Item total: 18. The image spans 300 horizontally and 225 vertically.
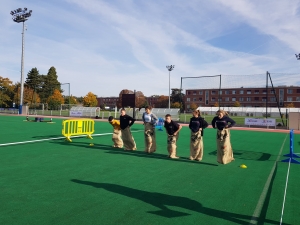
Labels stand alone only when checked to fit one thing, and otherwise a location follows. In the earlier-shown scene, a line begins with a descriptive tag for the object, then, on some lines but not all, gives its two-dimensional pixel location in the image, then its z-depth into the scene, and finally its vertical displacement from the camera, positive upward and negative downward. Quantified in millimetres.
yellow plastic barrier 13374 -942
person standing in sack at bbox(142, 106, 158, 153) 9680 -818
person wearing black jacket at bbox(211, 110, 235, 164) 7770 -716
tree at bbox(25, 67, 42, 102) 70062 +8219
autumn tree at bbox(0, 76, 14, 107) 57184 +3837
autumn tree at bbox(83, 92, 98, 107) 82438 +2852
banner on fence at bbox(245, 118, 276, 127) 23788 -944
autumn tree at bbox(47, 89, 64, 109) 40406 +1323
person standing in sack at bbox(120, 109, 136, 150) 10281 -850
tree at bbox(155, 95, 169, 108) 96625 +2670
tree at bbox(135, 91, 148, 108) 95375 +3741
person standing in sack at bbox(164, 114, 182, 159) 8820 -795
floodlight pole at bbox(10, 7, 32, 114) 39750 +14327
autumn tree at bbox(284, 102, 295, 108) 66000 +1802
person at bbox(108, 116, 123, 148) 10804 -1101
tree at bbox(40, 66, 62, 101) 41081 +3005
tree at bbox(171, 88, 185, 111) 87938 +5129
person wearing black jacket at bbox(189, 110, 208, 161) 8297 -800
